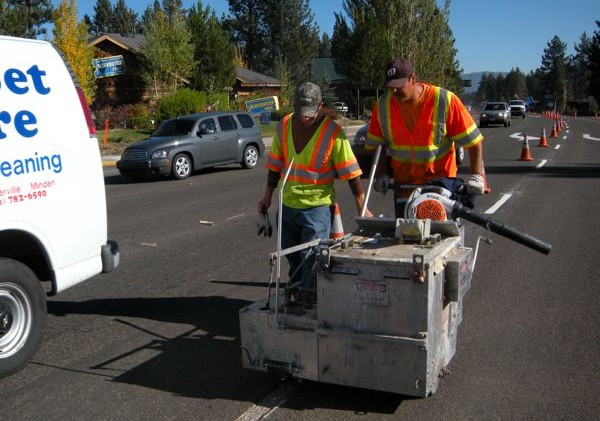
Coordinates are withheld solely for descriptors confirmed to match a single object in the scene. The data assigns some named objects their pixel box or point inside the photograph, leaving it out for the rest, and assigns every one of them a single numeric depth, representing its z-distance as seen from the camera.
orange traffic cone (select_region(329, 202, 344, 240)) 5.13
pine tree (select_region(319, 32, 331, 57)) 120.99
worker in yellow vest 4.63
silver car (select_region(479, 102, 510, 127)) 45.19
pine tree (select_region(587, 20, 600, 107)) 87.94
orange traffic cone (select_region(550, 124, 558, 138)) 32.72
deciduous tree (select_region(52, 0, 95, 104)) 29.25
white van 4.45
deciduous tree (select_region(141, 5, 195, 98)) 35.75
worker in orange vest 4.56
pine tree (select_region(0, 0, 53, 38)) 37.03
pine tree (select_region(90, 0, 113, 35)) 91.12
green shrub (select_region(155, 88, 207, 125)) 30.56
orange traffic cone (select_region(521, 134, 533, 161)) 20.08
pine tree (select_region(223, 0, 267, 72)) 83.50
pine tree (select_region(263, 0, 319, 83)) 81.38
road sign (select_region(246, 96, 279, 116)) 31.07
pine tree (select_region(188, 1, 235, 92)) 44.56
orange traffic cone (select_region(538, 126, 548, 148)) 26.01
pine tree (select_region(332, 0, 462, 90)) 50.53
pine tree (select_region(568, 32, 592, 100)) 134.50
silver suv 16.77
